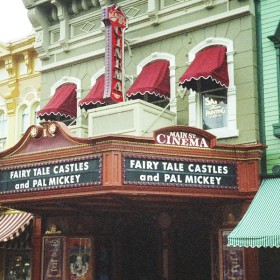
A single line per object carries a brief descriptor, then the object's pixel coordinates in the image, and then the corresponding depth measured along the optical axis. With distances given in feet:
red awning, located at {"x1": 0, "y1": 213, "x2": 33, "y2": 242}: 58.70
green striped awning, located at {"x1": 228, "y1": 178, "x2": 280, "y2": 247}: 40.40
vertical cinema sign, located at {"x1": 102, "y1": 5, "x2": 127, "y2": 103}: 52.04
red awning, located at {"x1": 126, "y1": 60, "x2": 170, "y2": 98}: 52.34
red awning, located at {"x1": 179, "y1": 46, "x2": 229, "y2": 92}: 48.48
